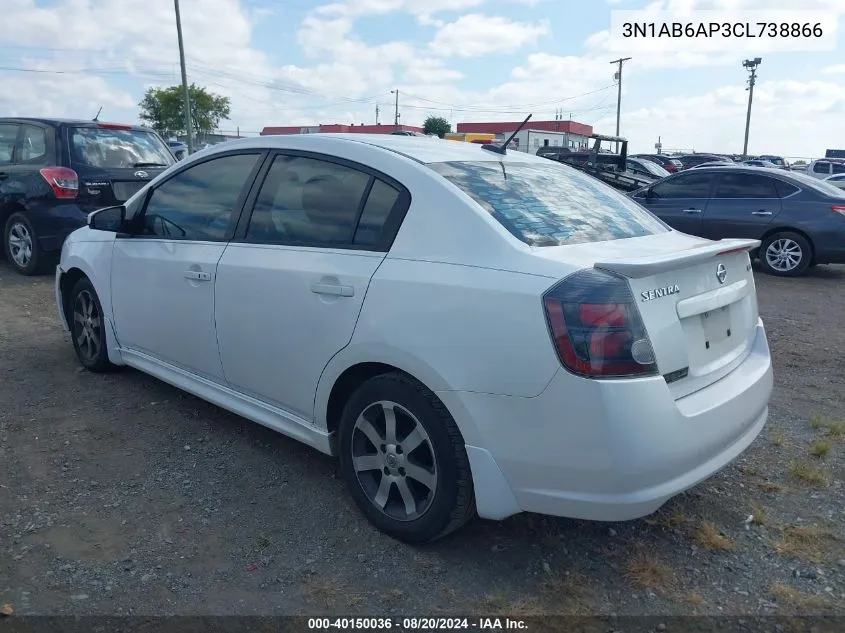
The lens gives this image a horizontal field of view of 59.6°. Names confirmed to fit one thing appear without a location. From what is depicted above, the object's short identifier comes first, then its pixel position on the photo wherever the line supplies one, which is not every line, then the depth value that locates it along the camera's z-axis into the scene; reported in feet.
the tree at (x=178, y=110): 194.08
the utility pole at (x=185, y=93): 92.73
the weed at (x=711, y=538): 10.16
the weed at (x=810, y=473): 12.00
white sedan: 8.38
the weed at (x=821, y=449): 13.01
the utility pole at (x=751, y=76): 166.99
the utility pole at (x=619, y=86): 180.45
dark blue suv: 26.27
